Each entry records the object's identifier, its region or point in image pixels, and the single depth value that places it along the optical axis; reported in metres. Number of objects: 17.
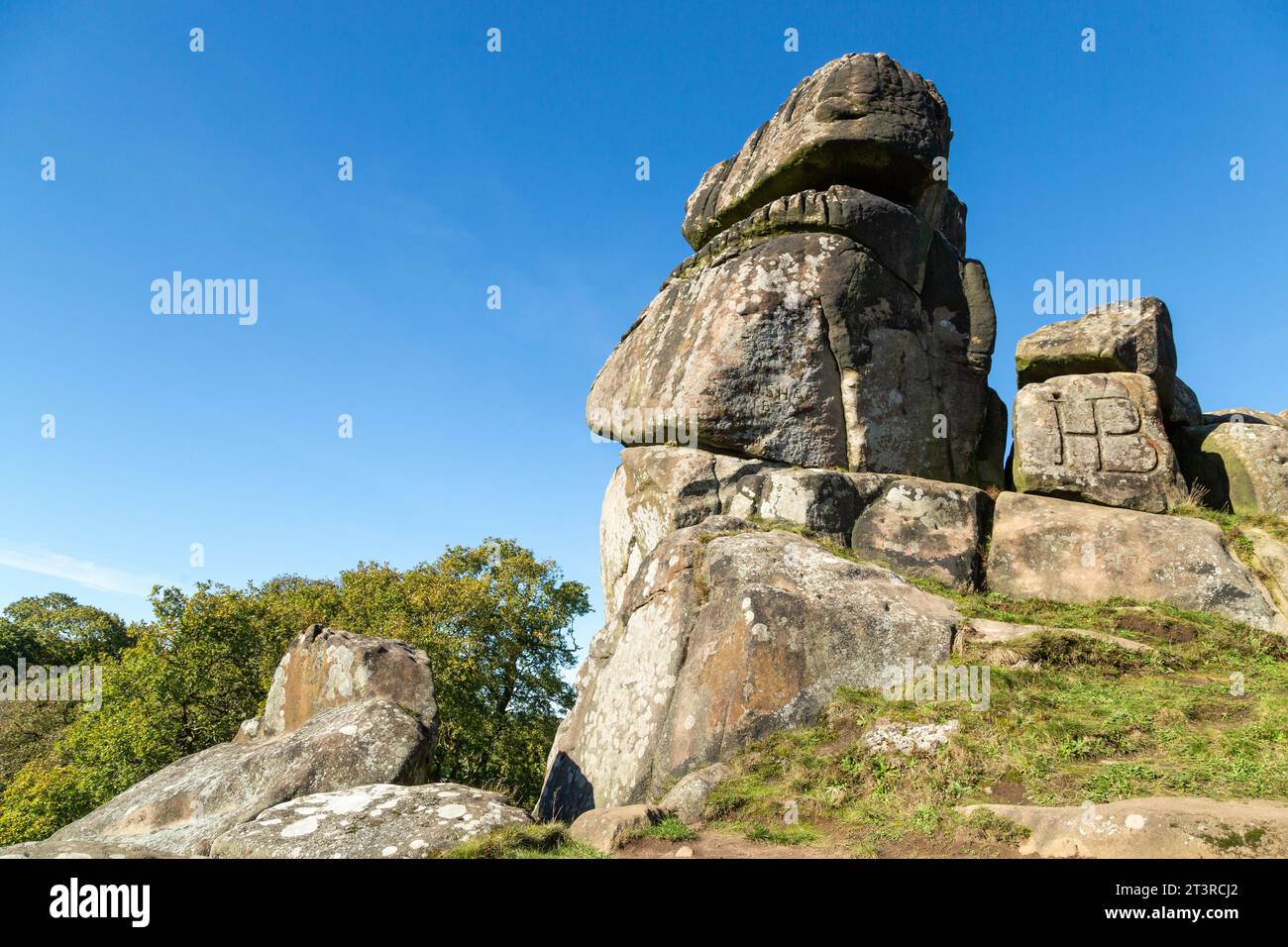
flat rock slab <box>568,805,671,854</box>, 6.67
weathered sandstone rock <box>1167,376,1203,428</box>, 15.77
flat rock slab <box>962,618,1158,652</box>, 9.75
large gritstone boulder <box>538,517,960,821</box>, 9.30
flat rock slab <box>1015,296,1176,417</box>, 14.77
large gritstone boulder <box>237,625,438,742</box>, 9.66
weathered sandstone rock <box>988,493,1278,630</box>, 11.34
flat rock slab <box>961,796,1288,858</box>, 5.11
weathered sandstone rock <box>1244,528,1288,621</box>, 11.30
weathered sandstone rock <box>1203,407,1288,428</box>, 16.00
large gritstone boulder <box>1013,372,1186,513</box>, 13.48
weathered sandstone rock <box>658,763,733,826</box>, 7.74
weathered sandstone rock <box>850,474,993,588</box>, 12.91
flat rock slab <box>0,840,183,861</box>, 5.29
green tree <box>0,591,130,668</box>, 36.00
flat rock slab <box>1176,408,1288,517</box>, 13.89
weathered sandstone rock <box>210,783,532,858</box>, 6.07
